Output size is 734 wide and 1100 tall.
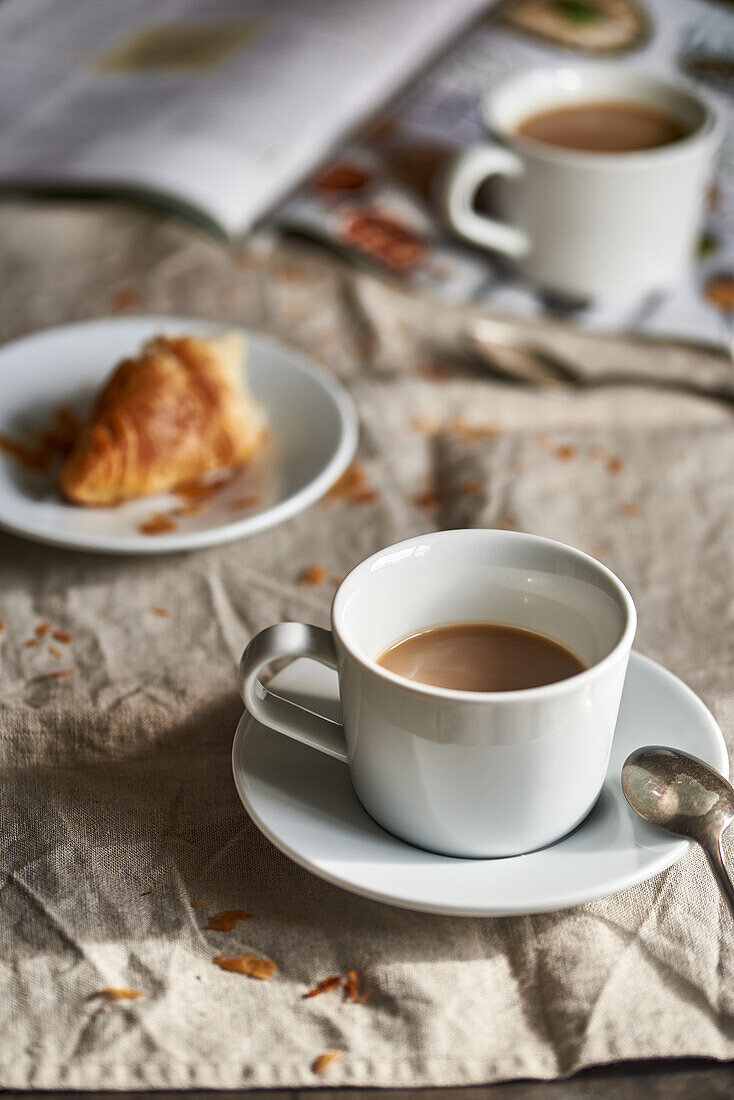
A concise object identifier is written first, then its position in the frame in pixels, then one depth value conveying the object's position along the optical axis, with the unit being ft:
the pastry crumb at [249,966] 2.04
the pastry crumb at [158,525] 2.39
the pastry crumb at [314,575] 2.37
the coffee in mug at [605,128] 2.77
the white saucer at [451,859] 2.00
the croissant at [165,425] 2.39
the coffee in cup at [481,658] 2.07
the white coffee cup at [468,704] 2.00
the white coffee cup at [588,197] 2.67
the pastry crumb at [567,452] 2.52
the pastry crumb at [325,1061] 2.00
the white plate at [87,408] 2.33
